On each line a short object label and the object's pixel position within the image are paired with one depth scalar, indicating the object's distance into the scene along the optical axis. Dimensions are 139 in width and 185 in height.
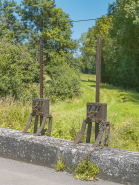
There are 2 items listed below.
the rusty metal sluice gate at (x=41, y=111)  4.80
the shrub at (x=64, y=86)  19.06
